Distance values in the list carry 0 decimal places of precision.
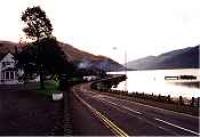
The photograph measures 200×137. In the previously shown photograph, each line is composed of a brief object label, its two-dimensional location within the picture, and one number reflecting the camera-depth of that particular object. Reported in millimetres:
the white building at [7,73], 46114
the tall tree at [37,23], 35984
